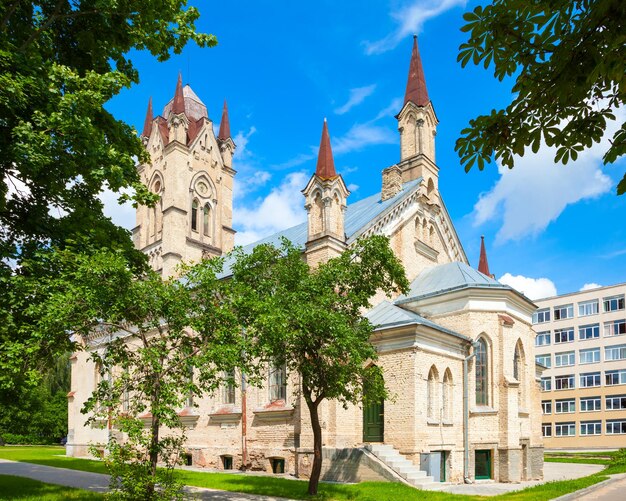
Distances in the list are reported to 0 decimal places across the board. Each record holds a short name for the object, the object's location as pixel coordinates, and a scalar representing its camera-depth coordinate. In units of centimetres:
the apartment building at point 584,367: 5666
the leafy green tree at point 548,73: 454
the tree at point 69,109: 1144
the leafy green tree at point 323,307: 1465
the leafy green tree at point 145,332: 1111
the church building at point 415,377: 2027
